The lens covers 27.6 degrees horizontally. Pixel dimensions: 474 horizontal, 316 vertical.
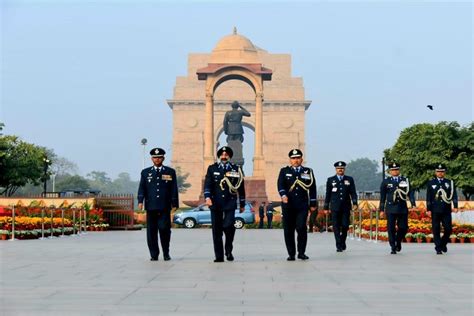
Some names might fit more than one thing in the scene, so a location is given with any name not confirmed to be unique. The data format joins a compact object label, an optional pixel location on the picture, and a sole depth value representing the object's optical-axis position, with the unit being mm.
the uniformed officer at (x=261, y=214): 43844
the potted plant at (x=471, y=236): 23469
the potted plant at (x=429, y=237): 22781
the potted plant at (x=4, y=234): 24422
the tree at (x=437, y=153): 62906
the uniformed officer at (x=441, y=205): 17859
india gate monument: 120438
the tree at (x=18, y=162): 69625
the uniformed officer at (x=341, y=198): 19000
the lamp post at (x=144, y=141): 79544
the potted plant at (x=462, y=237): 23484
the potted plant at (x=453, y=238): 23578
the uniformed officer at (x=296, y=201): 15734
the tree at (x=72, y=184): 118188
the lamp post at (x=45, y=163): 66888
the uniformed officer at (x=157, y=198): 15672
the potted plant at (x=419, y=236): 22781
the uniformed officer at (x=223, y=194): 15379
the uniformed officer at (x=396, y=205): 17953
